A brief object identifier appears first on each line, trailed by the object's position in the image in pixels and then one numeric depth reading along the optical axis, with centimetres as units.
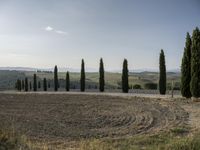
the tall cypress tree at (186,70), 1351
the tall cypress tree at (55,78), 2420
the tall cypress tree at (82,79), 2179
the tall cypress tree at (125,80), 1949
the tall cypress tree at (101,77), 2095
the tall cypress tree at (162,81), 1701
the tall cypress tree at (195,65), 1266
